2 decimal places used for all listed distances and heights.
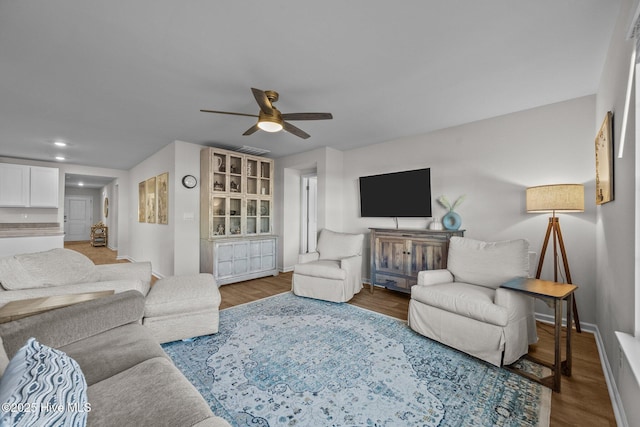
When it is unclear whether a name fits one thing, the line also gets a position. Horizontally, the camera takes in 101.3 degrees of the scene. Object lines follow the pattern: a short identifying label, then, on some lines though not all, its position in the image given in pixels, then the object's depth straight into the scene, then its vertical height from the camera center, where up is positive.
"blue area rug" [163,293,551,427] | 1.53 -1.15
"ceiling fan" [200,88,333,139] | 2.35 +0.93
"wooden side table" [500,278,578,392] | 1.76 -0.63
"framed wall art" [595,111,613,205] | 1.83 +0.42
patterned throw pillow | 0.59 -0.45
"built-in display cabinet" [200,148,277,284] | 4.35 +0.06
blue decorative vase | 3.47 -0.07
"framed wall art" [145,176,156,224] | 5.02 +0.31
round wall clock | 4.32 +0.59
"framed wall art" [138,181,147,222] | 5.58 +0.34
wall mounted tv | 3.81 +0.34
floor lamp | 2.47 +0.11
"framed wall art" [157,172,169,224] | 4.46 +0.33
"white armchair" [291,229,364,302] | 3.39 -0.72
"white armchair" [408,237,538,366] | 2.02 -0.73
